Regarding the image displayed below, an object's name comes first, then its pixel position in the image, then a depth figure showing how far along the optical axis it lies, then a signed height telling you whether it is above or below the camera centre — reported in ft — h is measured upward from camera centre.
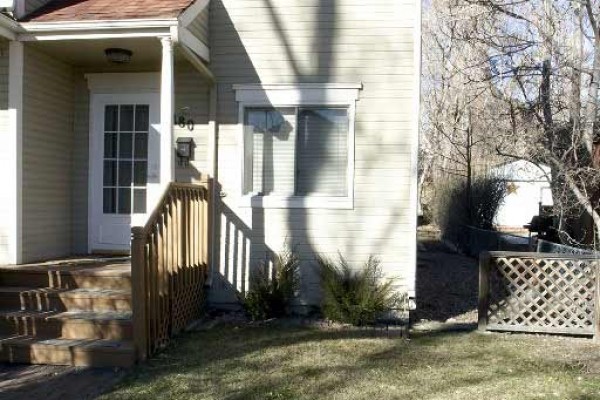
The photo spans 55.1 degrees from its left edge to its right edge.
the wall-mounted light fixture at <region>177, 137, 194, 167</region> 23.47 +1.63
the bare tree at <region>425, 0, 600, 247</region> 26.17 +5.58
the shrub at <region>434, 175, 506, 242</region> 47.98 -0.77
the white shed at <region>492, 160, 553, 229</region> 95.81 -1.87
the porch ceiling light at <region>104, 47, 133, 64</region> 21.81 +5.11
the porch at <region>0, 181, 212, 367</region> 16.89 -3.63
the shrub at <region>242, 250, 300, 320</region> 22.06 -3.87
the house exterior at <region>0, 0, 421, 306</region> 22.76 +2.67
